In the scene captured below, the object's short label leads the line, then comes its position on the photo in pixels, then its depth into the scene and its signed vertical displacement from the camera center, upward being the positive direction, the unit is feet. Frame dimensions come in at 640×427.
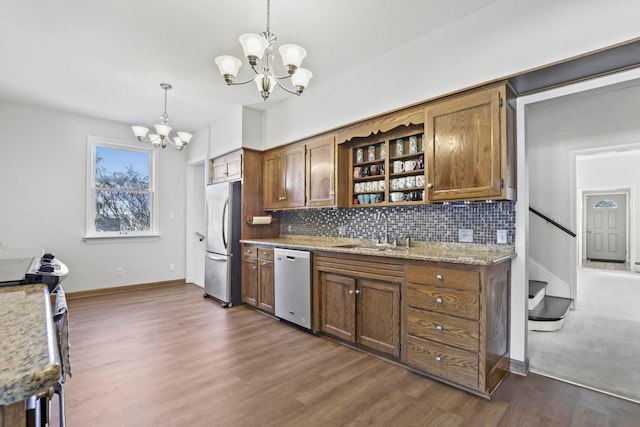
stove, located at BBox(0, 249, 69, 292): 4.35 -0.89
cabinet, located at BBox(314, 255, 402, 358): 8.35 -2.56
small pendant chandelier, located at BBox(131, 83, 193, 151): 12.19 +3.18
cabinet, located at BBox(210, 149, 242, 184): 14.48 +2.29
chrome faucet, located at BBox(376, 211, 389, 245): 10.62 -0.36
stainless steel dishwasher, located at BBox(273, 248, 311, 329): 10.57 -2.51
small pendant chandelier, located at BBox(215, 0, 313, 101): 6.52 +3.45
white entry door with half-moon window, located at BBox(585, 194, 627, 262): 26.68 -1.05
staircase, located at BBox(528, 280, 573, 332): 10.44 -3.45
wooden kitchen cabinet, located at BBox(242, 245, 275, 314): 12.35 -2.63
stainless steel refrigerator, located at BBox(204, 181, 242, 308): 14.03 -1.38
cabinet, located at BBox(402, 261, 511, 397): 6.78 -2.50
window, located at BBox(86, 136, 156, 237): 15.92 +1.31
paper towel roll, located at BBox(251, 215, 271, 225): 14.11 -0.26
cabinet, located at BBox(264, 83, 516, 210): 7.58 +1.73
